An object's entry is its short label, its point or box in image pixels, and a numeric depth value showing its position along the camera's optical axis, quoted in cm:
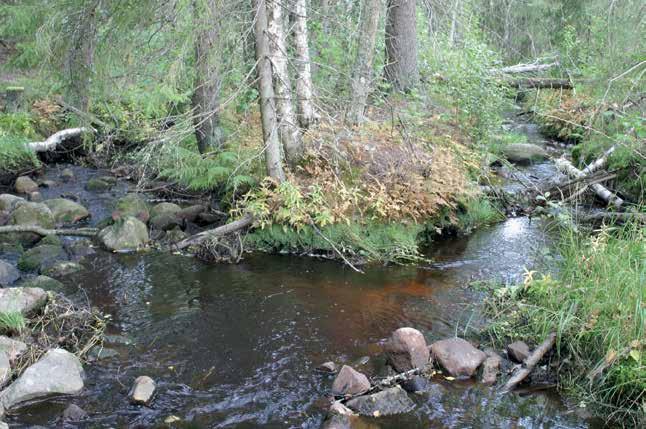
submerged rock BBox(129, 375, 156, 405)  541
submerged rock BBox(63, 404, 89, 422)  518
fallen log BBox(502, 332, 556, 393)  563
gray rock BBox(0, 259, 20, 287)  807
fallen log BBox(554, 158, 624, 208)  1031
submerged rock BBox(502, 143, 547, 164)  1418
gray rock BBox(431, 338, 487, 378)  584
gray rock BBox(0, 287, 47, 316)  660
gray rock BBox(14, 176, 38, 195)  1201
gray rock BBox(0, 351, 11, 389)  559
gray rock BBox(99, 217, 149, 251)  948
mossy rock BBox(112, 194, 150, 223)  1047
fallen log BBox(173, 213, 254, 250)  922
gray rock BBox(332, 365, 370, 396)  545
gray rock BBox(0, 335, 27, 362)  586
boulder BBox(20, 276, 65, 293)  766
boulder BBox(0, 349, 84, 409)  538
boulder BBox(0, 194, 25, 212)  1082
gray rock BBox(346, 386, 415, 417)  524
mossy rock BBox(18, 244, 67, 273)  864
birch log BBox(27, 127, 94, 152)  1324
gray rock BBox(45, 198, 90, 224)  1069
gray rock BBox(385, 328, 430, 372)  588
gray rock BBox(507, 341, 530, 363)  600
